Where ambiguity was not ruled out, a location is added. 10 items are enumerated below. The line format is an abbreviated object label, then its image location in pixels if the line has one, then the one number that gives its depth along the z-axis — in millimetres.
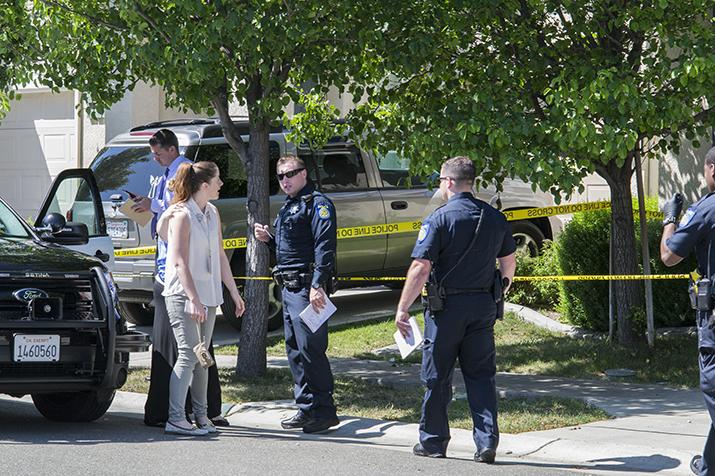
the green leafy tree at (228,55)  18781
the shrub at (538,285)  27234
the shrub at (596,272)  24109
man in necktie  17078
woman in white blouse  16281
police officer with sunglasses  16984
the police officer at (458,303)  14969
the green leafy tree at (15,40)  20234
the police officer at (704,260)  13344
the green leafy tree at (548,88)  18453
